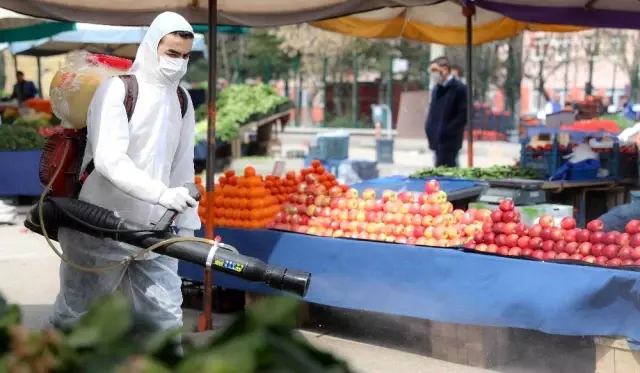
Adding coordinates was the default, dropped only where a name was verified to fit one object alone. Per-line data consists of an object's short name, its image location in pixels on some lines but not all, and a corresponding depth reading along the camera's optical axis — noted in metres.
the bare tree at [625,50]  67.12
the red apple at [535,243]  11.66
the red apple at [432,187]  13.77
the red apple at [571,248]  11.41
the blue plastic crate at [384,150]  41.94
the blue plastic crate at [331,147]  36.16
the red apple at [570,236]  11.56
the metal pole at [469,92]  20.53
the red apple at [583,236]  11.51
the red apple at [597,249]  11.27
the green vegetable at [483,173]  18.78
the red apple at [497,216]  12.25
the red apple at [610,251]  11.16
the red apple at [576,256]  11.27
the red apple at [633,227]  11.34
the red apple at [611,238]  11.33
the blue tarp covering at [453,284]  10.84
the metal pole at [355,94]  64.25
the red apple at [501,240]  11.91
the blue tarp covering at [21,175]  26.33
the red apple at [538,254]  11.45
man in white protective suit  8.76
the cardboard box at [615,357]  10.68
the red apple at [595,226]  11.64
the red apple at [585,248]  11.32
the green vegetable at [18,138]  26.31
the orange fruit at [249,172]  14.53
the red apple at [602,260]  11.10
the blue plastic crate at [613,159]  19.84
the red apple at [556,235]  11.63
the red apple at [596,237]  11.38
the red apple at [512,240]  11.83
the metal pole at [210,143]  12.76
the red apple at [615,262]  11.00
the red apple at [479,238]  12.13
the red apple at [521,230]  11.96
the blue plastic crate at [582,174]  19.02
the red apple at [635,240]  11.06
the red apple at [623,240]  11.21
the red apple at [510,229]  12.00
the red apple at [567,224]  11.89
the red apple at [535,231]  11.82
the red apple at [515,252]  11.63
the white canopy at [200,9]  13.80
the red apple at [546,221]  12.24
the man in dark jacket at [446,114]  22.83
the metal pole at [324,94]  64.64
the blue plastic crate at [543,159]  19.47
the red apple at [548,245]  11.58
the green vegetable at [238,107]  37.84
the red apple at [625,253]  11.04
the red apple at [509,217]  12.22
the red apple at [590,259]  11.13
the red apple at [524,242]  11.75
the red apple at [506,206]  12.40
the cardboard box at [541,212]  14.37
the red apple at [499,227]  12.06
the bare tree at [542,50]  66.64
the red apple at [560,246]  11.51
